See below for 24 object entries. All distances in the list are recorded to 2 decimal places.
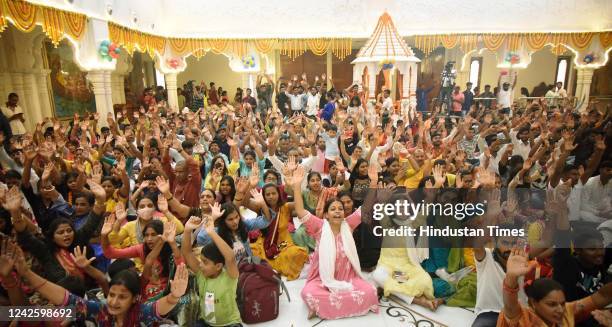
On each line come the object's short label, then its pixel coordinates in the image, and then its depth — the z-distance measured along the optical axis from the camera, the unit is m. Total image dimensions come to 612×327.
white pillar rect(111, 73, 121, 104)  11.85
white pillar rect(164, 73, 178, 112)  12.31
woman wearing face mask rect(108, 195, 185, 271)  2.85
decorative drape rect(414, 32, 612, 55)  12.05
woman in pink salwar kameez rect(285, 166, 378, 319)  2.79
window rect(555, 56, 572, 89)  14.87
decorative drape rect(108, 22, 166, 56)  8.60
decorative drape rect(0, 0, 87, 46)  5.53
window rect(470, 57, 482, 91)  15.12
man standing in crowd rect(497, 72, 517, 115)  10.79
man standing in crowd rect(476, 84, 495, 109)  11.48
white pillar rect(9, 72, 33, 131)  8.65
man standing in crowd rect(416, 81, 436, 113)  14.76
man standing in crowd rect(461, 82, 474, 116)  11.59
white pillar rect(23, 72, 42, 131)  8.88
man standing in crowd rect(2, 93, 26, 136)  6.84
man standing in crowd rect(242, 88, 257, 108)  10.24
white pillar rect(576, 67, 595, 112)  12.44
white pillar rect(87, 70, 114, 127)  8.20
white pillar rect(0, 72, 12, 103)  8.47
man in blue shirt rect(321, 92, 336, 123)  8.60
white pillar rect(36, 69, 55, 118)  9.27
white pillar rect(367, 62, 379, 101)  10.33
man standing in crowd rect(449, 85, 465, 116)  11.44
